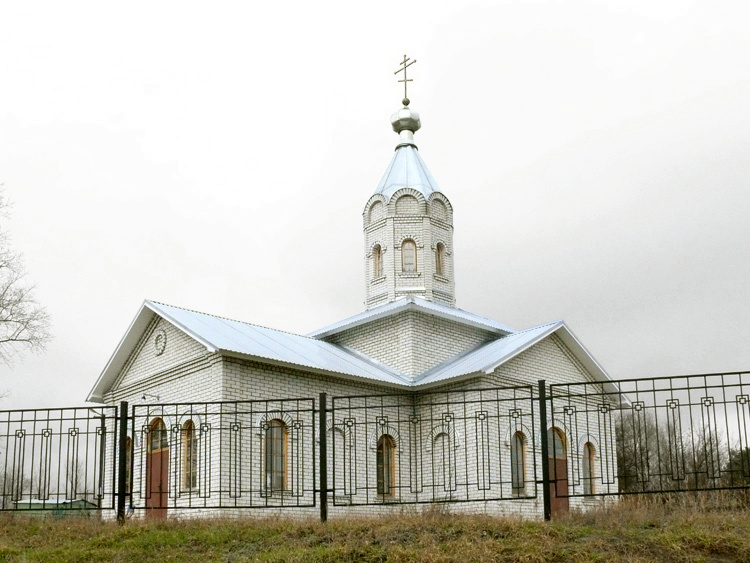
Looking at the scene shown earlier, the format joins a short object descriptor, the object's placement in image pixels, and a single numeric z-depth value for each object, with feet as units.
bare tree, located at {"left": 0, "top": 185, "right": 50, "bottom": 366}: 66.39
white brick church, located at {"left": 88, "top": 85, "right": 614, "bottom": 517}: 49.29
